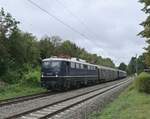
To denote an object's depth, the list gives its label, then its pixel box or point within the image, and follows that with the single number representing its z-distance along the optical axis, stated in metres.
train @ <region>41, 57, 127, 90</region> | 15.51
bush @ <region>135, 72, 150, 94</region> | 12.12
